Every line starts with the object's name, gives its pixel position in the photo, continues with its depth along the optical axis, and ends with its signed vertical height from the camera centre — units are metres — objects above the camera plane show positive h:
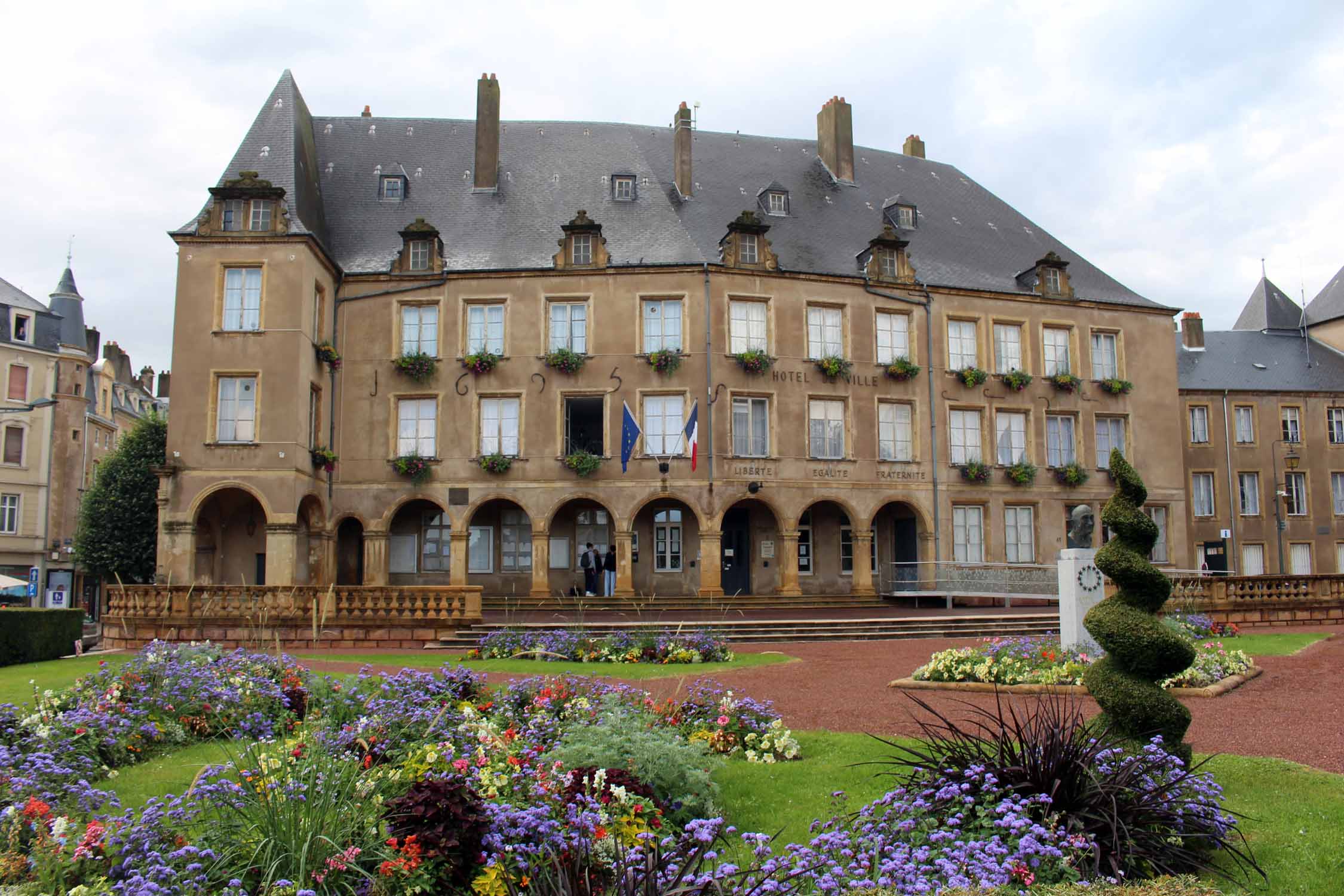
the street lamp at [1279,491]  43.06 +2.77
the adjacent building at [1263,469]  44.25 +3.79
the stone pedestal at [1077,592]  15.17 -0.47
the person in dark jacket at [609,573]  30.27 -0.29
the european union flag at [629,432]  28.89 +3.57
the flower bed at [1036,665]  13.60 -1.42
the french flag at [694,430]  28.06 +3.49
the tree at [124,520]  34.53 +1.50
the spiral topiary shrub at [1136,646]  7.43 -0.62
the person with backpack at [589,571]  30.50 -0.24
